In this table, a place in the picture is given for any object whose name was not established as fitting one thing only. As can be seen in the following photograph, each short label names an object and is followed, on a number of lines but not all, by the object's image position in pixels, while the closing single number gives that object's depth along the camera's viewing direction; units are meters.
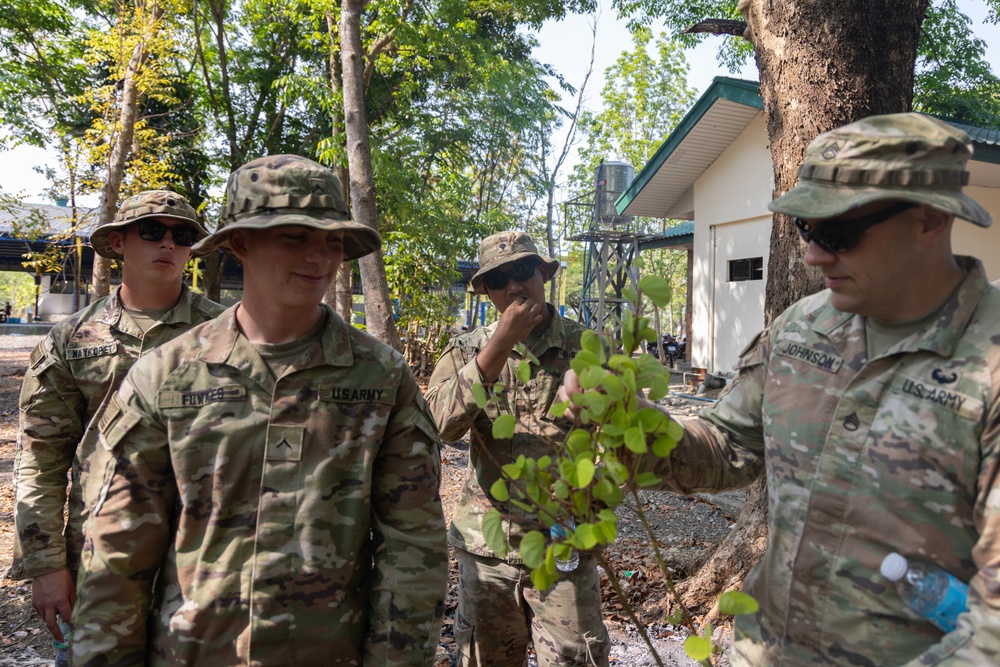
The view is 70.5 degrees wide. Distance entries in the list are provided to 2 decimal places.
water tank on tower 16.27
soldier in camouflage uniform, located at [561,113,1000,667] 1.36
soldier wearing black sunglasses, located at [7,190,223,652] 2.43
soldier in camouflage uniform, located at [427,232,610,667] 2.58
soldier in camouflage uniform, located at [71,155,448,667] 1.75
